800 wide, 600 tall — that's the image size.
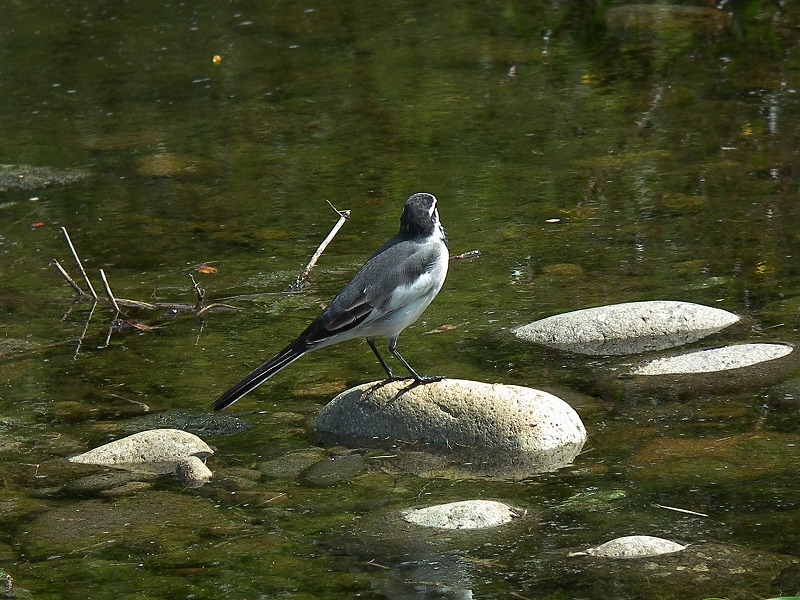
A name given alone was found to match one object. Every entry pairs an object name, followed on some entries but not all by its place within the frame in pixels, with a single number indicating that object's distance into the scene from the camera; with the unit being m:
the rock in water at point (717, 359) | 12.54
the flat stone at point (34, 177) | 21.03
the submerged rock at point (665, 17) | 26.19
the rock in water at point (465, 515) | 9.92
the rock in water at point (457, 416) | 11.27
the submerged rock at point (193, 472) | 11.22
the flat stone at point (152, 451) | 11.62
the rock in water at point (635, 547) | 9.20
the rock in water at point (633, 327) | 13.48
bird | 11.95
